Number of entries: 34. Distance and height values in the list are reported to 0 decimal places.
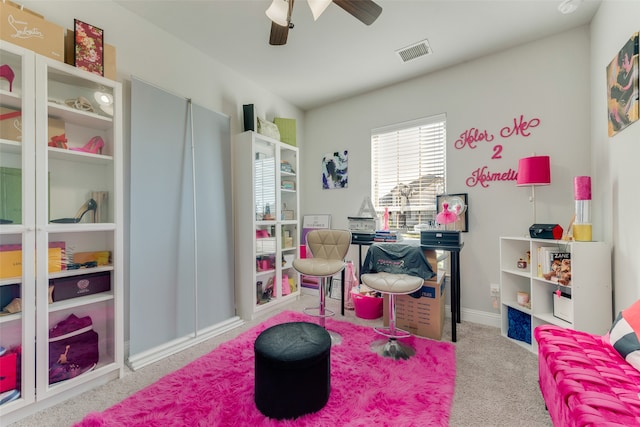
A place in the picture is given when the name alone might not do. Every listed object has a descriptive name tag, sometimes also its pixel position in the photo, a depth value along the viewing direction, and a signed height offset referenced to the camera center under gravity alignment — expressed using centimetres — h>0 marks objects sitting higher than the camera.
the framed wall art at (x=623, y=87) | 153 +79
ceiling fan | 148 +123
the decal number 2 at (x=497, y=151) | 267 +62
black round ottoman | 144 -91
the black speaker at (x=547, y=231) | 216 -16
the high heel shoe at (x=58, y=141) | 172 +49
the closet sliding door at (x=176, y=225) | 214 -9
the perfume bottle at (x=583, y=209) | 196 +2
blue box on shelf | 231 -101
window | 308 +55
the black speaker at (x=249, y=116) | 299 +111
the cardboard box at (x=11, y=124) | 152 +54
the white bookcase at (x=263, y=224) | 292 -12
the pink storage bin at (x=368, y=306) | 283 -100
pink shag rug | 146 -113
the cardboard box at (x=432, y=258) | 251 -43
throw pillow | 117 -58
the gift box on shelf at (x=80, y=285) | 170 -47
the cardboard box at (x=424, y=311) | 241 -92
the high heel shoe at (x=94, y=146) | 189 +51
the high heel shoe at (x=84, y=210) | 181 +4
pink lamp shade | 226 +36
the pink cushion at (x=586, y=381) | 91 -68
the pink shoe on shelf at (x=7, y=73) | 152 +83
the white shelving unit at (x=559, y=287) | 190 -61
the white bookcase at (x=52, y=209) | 150 +4
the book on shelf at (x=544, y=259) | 217 -39
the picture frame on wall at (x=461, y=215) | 284 -1
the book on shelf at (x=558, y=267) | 201 -43
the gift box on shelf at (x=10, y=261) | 148 -25
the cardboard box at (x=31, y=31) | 148 +109
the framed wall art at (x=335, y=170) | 373 +64
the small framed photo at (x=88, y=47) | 174 +114
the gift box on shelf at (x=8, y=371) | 146 -87
